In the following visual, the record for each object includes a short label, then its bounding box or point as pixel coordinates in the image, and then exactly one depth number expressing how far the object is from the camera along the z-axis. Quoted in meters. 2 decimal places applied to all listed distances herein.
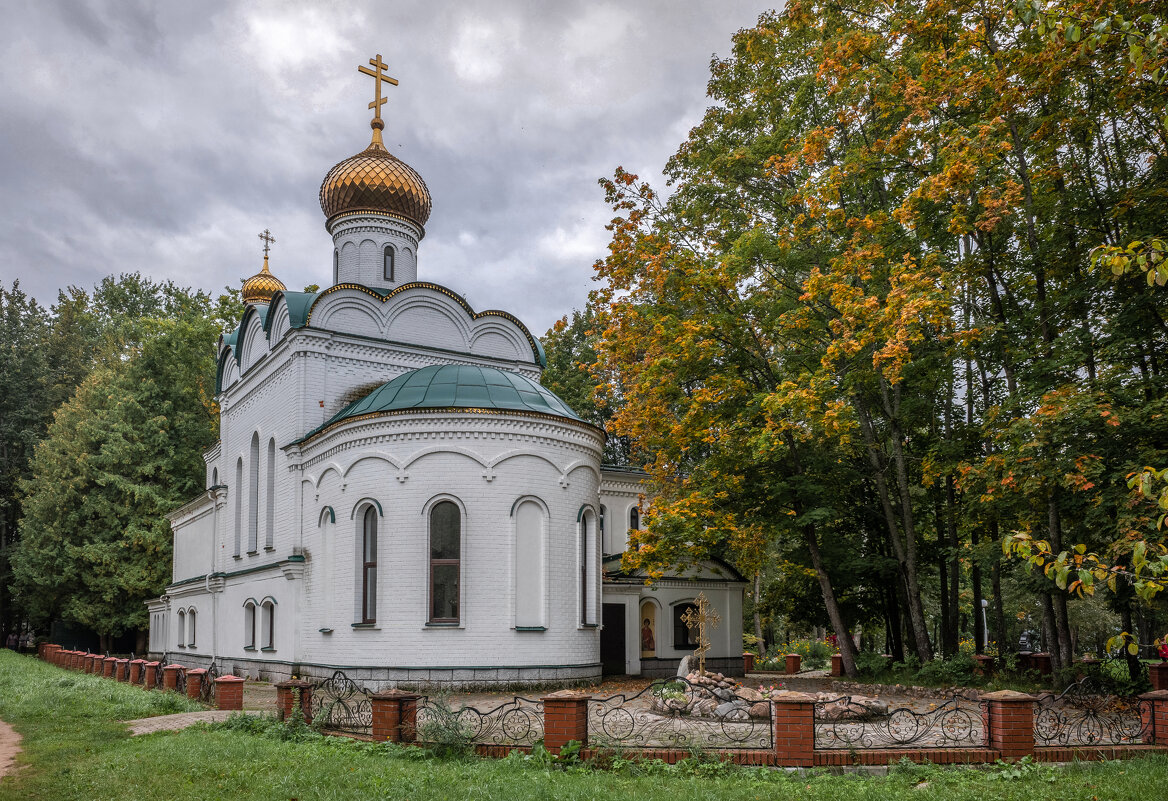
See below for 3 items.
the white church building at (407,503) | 16.41
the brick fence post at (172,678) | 16.39
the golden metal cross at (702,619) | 15.32
